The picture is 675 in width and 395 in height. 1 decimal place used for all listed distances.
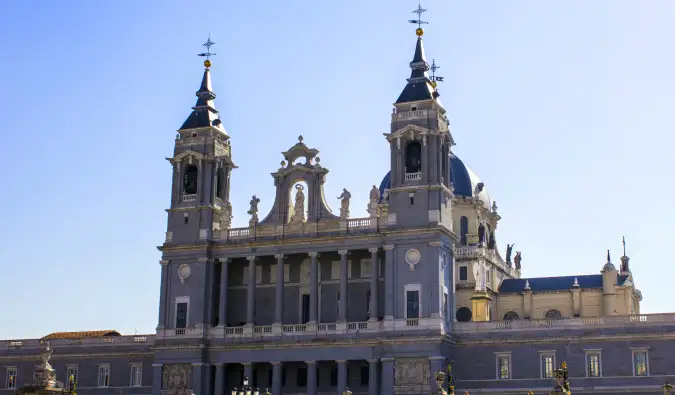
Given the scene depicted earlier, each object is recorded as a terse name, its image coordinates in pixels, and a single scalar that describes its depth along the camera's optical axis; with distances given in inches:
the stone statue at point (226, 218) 3152.1
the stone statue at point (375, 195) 2940.5
